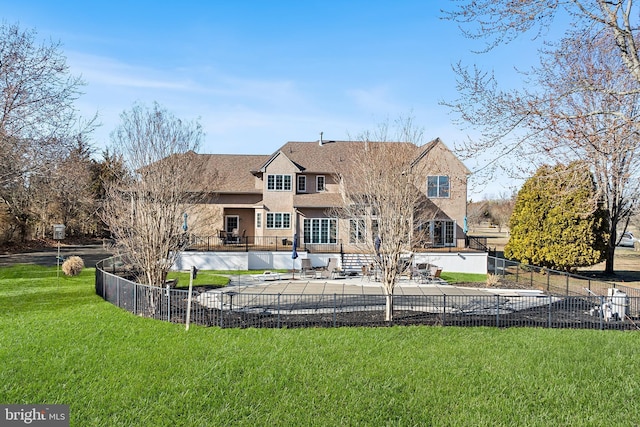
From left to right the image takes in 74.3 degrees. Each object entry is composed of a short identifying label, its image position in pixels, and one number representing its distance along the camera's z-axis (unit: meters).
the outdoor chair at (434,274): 20.85
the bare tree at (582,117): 8.50
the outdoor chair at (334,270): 21.58
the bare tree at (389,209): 13.77
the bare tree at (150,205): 14.76
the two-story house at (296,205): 29.48
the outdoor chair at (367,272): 21.79
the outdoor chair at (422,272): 20.88
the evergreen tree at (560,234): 23.91
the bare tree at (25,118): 19.25
